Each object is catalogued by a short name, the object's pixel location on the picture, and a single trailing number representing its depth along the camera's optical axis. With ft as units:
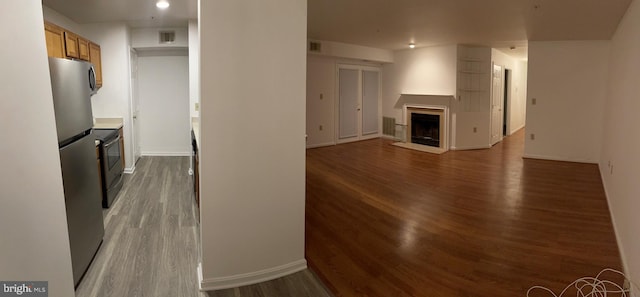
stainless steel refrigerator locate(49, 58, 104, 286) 7.93
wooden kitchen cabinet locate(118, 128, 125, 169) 18.17
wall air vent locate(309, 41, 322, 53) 24.54
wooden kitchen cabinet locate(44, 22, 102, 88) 12.55
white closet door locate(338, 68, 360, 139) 28.81
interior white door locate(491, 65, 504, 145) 28.68
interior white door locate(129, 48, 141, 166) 20.21
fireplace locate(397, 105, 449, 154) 26.87
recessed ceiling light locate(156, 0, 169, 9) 14.15
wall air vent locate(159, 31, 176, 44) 19.80
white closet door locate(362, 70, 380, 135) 30.89
